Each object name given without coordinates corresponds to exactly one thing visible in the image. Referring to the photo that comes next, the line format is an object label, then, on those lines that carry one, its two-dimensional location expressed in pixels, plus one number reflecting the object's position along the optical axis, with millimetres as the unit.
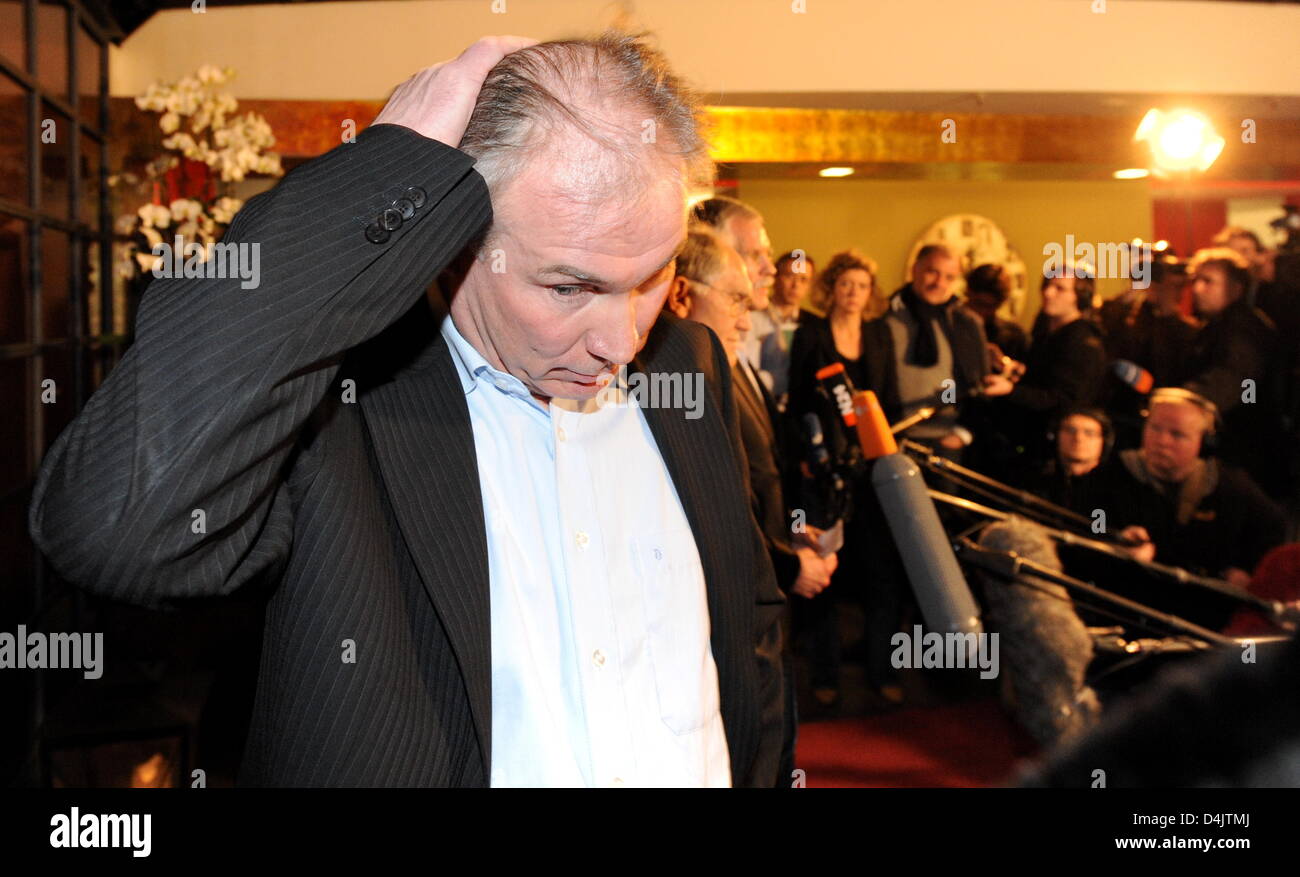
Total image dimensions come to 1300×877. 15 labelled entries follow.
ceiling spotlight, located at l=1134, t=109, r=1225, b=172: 4230
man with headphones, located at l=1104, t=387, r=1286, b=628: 3463
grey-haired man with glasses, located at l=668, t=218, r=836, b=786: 2463
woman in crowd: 3973
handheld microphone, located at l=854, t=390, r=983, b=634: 2092
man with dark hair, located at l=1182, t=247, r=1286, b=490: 4152
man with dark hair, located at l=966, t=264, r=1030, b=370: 5137
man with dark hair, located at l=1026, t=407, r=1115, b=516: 3734
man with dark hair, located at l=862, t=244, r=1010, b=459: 4266
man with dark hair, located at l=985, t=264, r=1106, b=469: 4426
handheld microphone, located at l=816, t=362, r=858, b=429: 2549
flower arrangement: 3443
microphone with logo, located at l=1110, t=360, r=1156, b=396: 3881
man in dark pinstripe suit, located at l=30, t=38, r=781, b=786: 742
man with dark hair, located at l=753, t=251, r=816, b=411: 4492
